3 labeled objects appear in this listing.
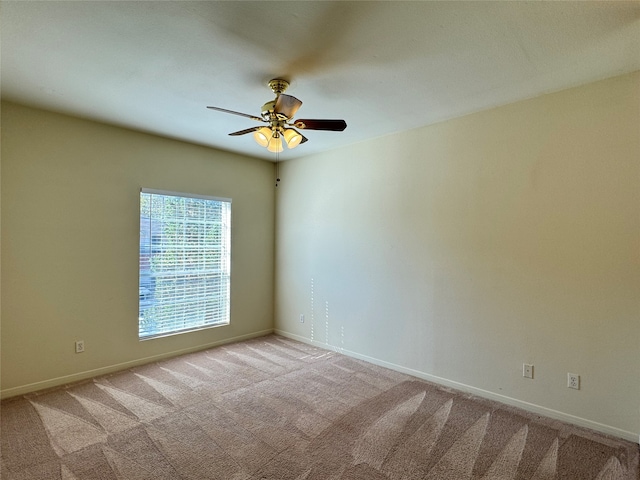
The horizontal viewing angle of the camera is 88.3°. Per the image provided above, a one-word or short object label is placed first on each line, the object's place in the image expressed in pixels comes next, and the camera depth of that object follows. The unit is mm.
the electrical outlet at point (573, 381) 2568
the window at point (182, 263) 3844
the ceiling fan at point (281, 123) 2391
